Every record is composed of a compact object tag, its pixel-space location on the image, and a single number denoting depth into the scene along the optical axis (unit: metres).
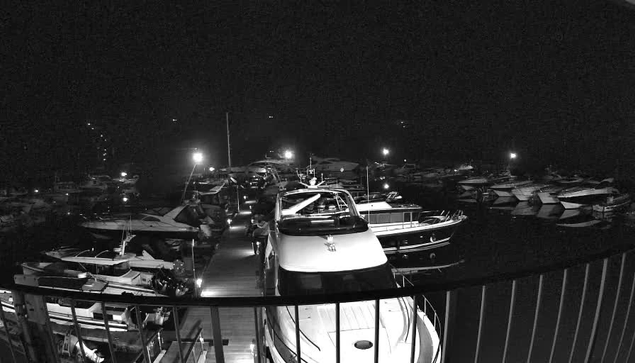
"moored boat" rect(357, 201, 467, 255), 15.56
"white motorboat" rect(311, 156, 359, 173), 48.25
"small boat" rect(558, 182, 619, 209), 28.98
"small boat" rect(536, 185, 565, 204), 32.22
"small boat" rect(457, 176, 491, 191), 40.50
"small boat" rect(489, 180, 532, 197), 35.66
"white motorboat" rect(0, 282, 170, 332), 8.48
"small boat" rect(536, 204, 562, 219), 27.83
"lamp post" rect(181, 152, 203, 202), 18.21
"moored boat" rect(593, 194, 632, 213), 26.69
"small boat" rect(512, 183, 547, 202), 34.03
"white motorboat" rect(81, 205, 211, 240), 16.95
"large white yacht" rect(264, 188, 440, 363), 4.24
